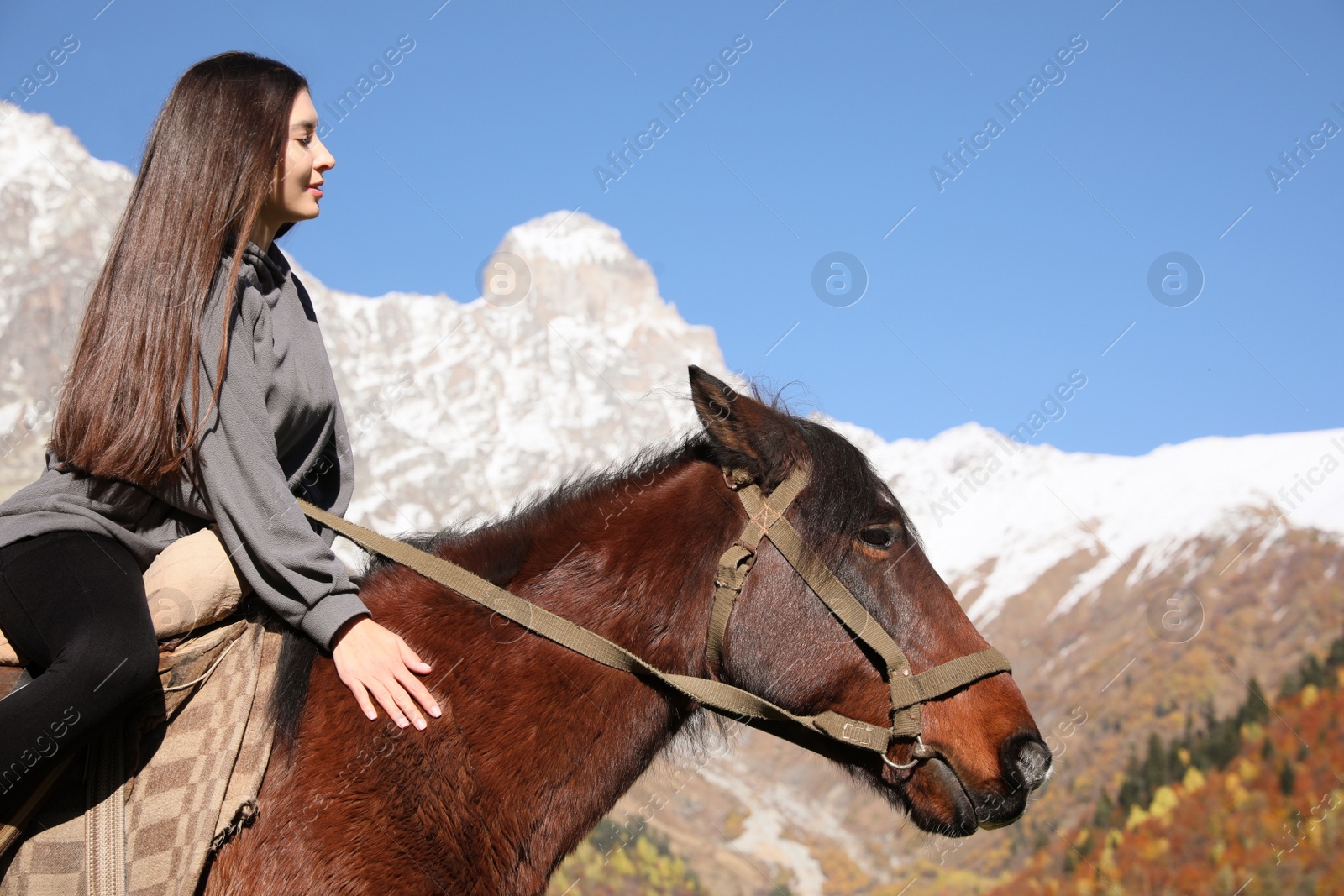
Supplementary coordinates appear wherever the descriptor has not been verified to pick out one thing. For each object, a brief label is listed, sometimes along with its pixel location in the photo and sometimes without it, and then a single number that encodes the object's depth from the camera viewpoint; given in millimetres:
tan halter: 2648
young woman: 2127
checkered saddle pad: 2162
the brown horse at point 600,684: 2338
